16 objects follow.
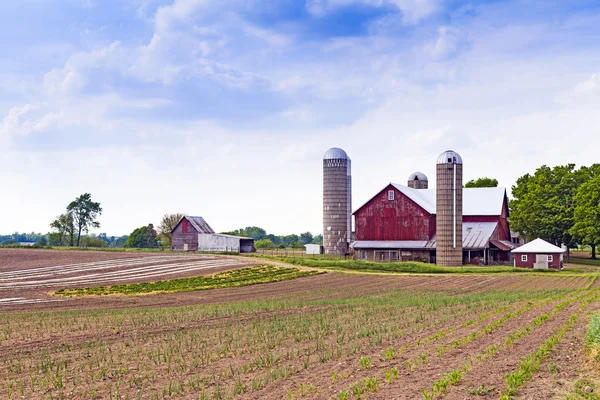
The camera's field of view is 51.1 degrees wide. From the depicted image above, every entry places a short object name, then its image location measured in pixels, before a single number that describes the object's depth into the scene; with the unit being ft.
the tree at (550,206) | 281.95
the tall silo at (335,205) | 309.22
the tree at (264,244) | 465.47
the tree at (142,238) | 479.82
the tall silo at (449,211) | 251.60
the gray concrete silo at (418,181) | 362.12
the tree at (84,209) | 462.60
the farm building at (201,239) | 336.08
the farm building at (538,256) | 237.04
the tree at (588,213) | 254.74
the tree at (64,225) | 460.14
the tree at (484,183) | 396.57
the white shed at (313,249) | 333.83
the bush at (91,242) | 494.59
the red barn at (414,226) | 271.69
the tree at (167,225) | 448.65
